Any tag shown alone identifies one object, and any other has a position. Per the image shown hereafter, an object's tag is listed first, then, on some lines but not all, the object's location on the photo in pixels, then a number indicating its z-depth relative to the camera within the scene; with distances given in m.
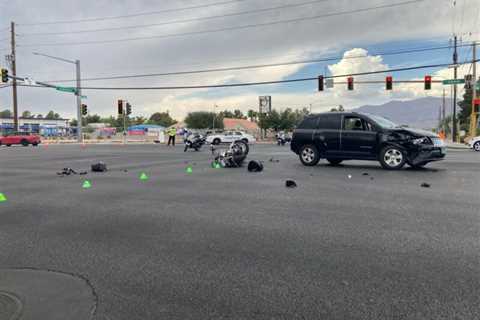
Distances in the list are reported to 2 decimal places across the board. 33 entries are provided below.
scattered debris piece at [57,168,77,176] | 11.25
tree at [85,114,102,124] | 170.55
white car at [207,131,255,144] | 41.02
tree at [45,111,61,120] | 172.75
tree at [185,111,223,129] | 100.24
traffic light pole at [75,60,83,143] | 40.50
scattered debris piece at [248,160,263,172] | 11.55
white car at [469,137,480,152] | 22.70
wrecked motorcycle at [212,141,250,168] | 13.10
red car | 39.09
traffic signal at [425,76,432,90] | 30.41
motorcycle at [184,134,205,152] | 24.73
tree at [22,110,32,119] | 149.89
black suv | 10.28
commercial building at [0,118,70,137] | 87.54
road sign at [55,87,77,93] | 37.81
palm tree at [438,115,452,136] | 74.06
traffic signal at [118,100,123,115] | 41.44
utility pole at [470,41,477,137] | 36.12
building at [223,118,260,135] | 103.93
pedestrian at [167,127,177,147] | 34.55
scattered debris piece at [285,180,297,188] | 8.09
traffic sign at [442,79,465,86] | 30.68
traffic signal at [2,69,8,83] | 30.49
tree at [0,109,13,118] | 146.35
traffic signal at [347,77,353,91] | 31.84
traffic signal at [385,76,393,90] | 31.09
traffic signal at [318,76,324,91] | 32.50
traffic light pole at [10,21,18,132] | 45.16
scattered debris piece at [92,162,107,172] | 12.16
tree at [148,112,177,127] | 147.00
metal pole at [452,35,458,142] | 38.38
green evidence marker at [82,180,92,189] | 8.53
